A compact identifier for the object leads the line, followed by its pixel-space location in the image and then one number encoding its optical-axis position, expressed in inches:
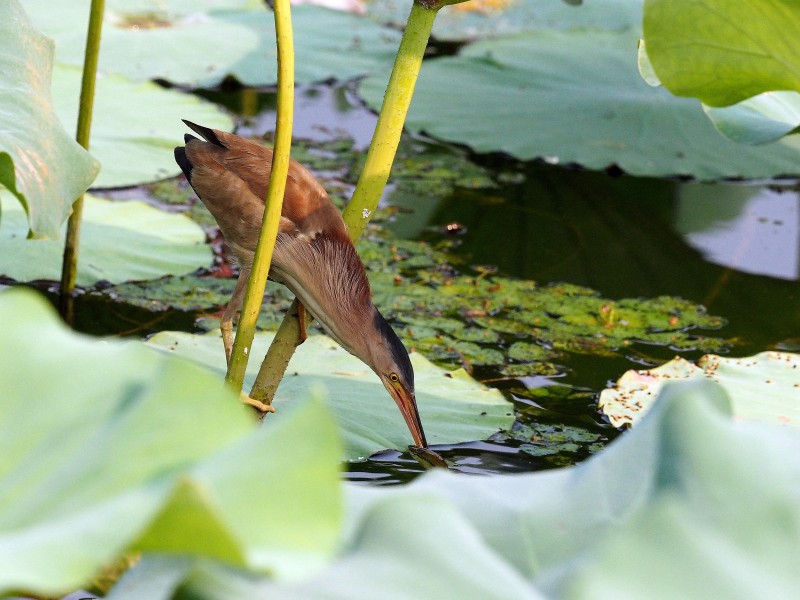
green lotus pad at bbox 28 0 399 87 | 376.2
